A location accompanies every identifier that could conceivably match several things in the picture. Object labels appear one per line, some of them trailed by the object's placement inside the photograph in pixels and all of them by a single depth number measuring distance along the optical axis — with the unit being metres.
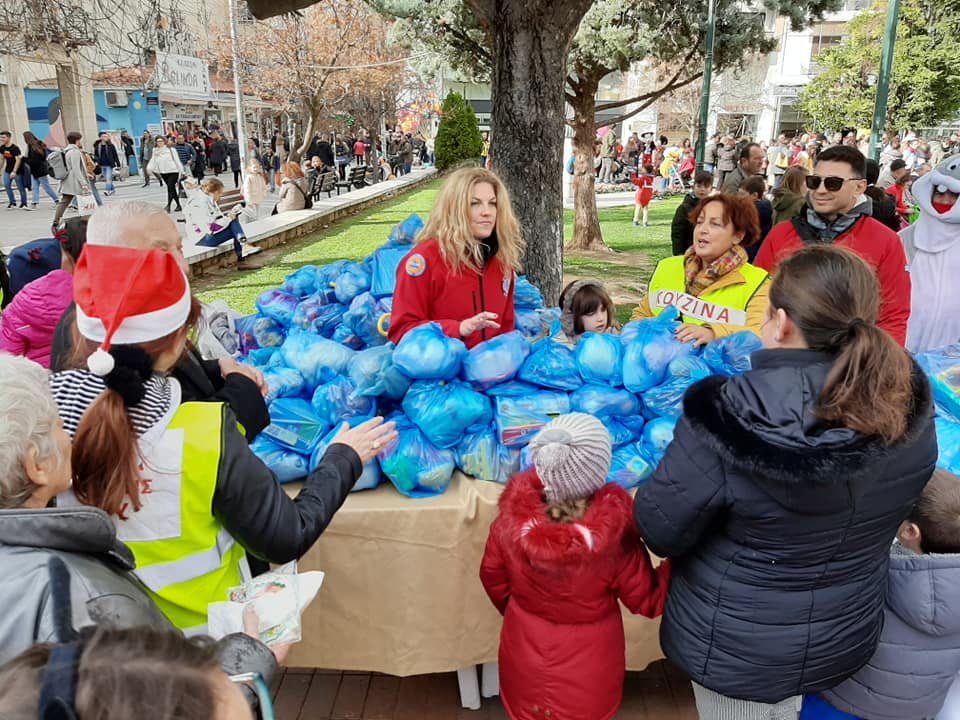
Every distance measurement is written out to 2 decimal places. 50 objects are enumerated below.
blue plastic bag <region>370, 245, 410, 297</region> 3.54
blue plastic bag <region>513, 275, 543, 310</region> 3.82
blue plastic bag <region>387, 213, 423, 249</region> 3.91
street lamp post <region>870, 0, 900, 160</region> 7.43
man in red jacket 3.01
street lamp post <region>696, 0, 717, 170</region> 8.45
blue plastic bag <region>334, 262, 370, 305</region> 3.75
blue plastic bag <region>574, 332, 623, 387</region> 2.49
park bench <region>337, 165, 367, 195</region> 23.00
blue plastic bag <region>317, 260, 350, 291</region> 3.97
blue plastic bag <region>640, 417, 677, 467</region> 2.41
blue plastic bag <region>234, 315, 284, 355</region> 3.75
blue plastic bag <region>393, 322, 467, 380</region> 2.41
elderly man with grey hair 1.74
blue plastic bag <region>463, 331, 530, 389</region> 2.46
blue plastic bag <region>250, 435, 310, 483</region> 2.48
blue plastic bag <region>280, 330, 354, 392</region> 2.75
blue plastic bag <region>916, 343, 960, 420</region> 2.62
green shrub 18.94
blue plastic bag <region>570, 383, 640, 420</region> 2.46
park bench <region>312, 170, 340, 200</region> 17.72
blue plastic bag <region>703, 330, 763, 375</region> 2.52
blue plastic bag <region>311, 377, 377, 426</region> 2.54
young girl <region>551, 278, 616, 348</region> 3.00
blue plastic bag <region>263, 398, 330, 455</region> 2.54
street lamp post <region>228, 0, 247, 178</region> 16.48
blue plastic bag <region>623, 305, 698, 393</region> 2.45
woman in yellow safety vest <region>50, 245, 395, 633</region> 1.42
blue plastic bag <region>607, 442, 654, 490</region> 2.39
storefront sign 13.91
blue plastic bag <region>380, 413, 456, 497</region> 2.41
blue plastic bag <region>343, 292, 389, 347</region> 3.36
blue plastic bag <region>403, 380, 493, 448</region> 2.39
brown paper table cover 2.45
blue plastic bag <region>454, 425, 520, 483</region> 2.46
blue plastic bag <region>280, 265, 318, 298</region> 4.09
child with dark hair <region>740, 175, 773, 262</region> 6.07
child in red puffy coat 1.84
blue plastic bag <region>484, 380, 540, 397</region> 2.51
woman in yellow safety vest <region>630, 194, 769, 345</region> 2.79
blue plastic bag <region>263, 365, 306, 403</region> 2.67
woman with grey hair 1.06
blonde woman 2.82
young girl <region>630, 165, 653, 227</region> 14.89
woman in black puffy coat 1.46
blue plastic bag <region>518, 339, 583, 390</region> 2.51
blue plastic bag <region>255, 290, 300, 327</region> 3.82
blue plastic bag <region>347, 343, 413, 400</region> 2.51
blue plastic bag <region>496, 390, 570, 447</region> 2.42
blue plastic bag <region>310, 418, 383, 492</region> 2.47
